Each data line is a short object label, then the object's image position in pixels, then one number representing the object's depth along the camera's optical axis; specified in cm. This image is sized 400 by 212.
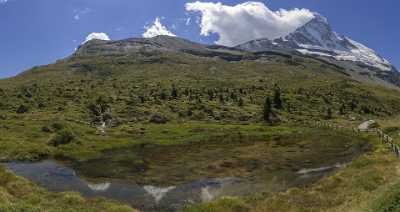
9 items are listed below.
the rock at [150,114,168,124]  11375
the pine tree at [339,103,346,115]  14980
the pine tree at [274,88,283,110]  14550
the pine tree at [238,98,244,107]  15120
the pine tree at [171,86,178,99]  16388
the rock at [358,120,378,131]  10156
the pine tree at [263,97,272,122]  12119
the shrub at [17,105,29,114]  12663
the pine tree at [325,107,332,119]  13440
